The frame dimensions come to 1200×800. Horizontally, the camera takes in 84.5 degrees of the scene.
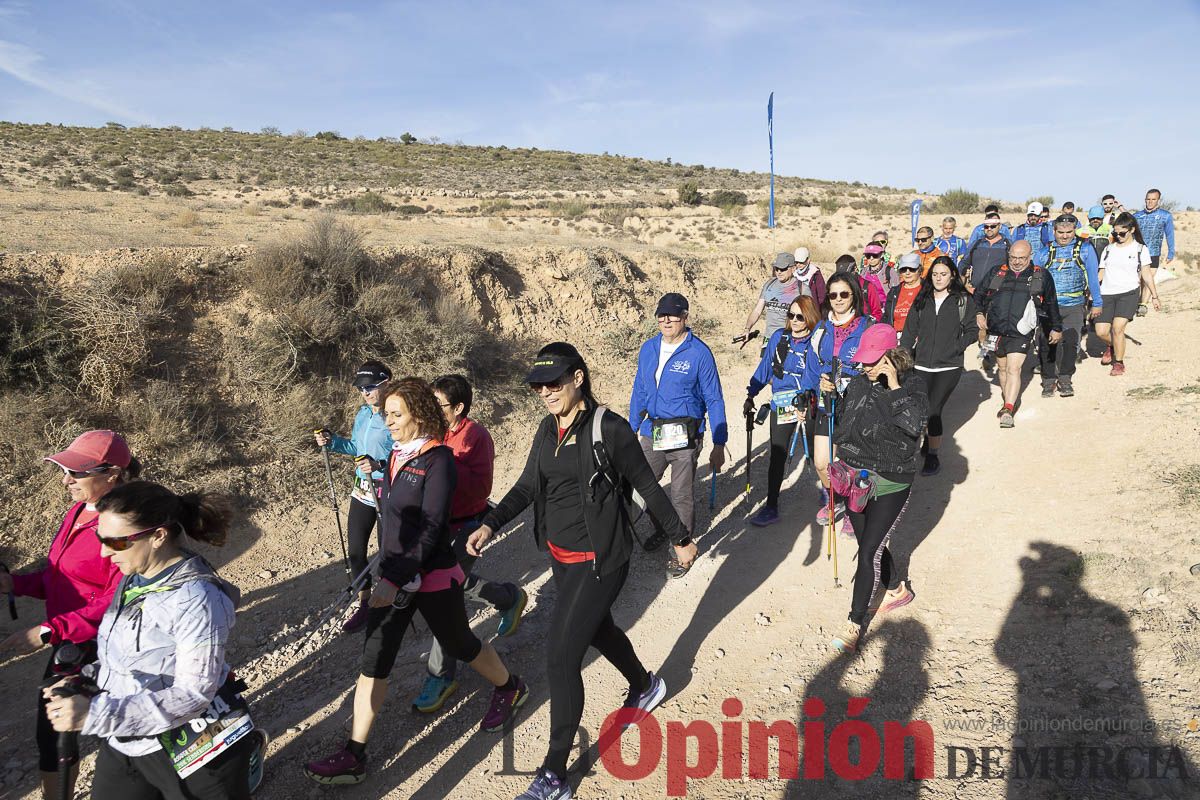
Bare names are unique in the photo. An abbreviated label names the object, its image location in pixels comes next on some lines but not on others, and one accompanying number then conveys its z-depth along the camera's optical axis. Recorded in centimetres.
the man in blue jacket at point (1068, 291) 818
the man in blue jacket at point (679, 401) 507
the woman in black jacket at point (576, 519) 315
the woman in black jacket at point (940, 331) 639
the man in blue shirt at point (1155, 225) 1030
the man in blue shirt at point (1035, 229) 1034
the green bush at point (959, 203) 3491
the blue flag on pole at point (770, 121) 1948
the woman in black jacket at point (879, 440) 406
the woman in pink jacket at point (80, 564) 286
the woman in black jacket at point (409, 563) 312
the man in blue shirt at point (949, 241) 1098
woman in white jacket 212
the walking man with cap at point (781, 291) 748
